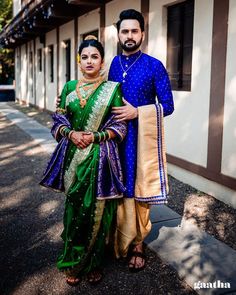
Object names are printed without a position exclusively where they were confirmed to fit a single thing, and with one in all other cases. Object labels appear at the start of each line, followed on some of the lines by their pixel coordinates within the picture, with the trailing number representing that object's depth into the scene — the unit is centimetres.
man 284
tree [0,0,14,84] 2564
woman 273
